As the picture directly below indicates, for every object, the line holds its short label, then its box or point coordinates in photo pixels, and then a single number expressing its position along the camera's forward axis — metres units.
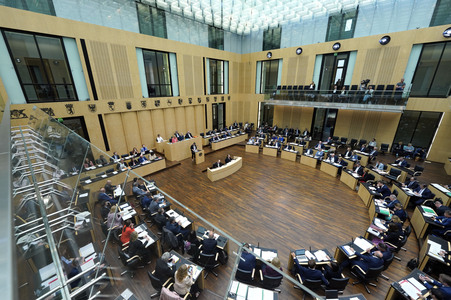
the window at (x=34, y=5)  7.90
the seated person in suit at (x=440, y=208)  5.87
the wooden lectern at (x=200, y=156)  11.96
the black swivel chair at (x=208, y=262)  4.72
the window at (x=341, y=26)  13.47
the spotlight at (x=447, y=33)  10.43
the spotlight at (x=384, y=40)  12.10
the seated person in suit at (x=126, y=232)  5.04
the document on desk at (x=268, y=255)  4.67
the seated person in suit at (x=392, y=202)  6.57
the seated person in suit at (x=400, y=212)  6.04
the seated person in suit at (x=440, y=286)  3.73
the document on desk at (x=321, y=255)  4.80
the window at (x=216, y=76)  16.61
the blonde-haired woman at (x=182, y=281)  3.56
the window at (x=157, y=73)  12.43
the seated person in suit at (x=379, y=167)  9.01
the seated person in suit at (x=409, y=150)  12.03
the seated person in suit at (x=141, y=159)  10.19
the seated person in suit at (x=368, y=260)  4.55
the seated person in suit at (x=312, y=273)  4.33
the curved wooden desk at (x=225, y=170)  9.75
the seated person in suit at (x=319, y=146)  12.03
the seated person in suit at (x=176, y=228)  5.50
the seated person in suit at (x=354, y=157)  10.21
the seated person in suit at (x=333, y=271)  4.40
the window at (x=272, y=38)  16.77
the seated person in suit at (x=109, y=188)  7.16
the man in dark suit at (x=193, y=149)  12.01
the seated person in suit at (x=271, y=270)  4.20
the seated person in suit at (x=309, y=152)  11.84
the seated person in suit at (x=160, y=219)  5.83
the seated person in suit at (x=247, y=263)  4.47
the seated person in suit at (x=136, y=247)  4.55
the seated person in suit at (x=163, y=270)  3.98
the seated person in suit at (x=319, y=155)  11.29
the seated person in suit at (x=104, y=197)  6.25
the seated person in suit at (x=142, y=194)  6.72
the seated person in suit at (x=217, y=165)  10.30
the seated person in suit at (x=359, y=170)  9.01
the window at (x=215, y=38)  15.99
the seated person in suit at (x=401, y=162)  9.70
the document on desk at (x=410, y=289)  3.88
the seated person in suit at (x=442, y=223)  5.33
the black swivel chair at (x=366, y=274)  4.51
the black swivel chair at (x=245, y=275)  4.35
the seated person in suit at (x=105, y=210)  5.38
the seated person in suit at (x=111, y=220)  5.07
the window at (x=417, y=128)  11.88
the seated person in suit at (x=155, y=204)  6.34
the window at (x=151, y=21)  11.70
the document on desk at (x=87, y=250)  3.90
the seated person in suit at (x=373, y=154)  10.82
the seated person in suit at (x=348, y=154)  10.83
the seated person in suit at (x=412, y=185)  7.42
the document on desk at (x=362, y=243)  5.01
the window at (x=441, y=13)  10.63
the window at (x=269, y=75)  17.27
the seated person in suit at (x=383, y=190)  7.41
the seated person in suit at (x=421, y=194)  6.96
